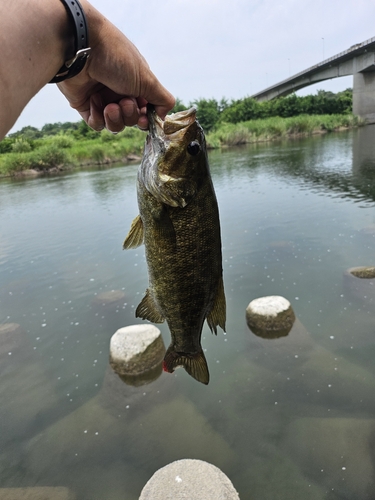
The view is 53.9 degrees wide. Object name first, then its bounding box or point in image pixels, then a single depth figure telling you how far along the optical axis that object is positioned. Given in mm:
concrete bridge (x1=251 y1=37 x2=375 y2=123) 47344
